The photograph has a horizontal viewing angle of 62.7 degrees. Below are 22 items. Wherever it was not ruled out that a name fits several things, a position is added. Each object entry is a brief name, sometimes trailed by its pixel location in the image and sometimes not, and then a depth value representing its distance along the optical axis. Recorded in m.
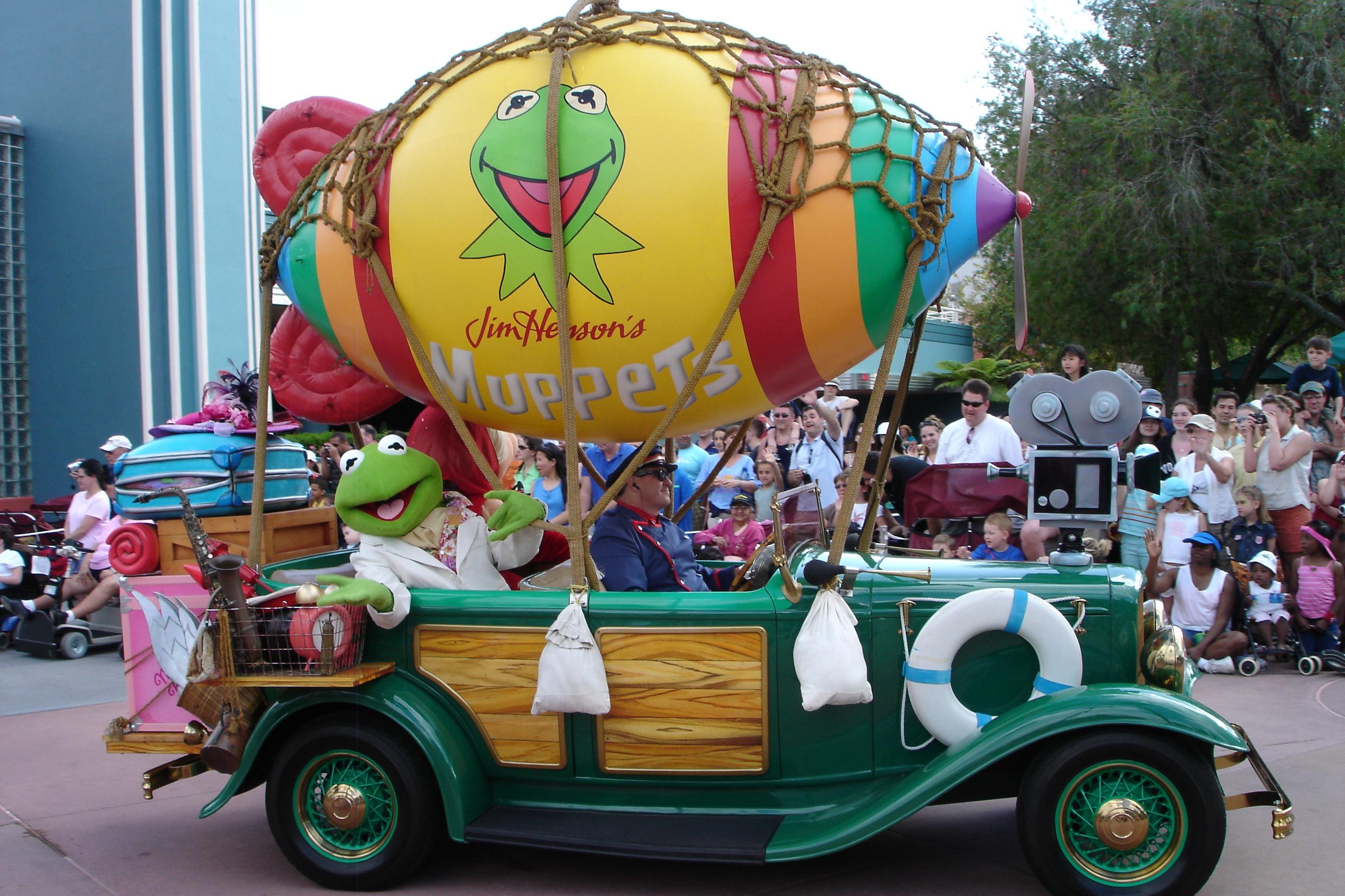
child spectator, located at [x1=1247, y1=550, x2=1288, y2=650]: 6.99
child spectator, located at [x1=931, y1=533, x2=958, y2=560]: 6.43
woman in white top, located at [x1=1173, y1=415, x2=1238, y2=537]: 7.46
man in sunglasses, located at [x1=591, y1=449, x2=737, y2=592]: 4.25
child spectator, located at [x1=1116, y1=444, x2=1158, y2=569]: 7.43
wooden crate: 4.79
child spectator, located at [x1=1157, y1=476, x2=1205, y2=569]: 7.32
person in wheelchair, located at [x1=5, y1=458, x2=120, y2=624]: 8.62
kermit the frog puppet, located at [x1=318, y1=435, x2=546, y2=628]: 4.05
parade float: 3.55
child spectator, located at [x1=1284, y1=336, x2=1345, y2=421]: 8.61
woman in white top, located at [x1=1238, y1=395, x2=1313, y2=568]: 7.23
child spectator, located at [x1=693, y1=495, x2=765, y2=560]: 6.76
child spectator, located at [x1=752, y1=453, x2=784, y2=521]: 8.54
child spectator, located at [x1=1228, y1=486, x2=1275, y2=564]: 7.25
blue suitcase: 4.89
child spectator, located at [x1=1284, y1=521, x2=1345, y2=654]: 6.96
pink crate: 4.34
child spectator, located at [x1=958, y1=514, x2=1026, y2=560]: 6.16
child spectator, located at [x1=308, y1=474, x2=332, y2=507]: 10.41
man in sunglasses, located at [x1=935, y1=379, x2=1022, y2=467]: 7.14
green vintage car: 3.47
